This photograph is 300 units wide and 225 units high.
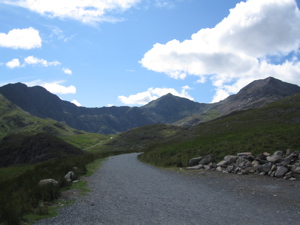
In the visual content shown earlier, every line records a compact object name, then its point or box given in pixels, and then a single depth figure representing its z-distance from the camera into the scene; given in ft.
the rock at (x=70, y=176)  67.49
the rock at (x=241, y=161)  73.67
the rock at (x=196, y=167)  86.34
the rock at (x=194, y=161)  93.50
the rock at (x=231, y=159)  79.46
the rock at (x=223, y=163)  80.13
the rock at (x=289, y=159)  64.90
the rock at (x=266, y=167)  66.37
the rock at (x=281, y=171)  62.03
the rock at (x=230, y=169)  74.64
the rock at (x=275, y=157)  68.03
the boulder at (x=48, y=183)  49.42
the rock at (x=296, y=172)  59.41
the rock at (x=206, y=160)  88.99
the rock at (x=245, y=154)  79.19
